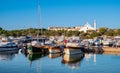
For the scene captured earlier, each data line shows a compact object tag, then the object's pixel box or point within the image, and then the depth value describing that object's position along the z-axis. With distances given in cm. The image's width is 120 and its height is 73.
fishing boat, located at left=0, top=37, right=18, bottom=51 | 2324
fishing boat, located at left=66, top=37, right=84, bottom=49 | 2292
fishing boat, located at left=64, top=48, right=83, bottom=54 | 1988
